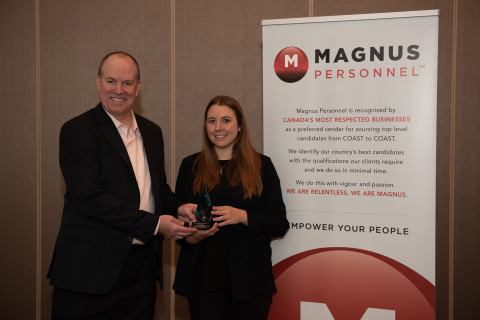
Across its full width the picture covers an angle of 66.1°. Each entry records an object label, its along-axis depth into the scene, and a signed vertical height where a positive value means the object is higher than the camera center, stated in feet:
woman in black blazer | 6.56 -1.28
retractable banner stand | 7.00 -0.10
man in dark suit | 6.12 -1.04
